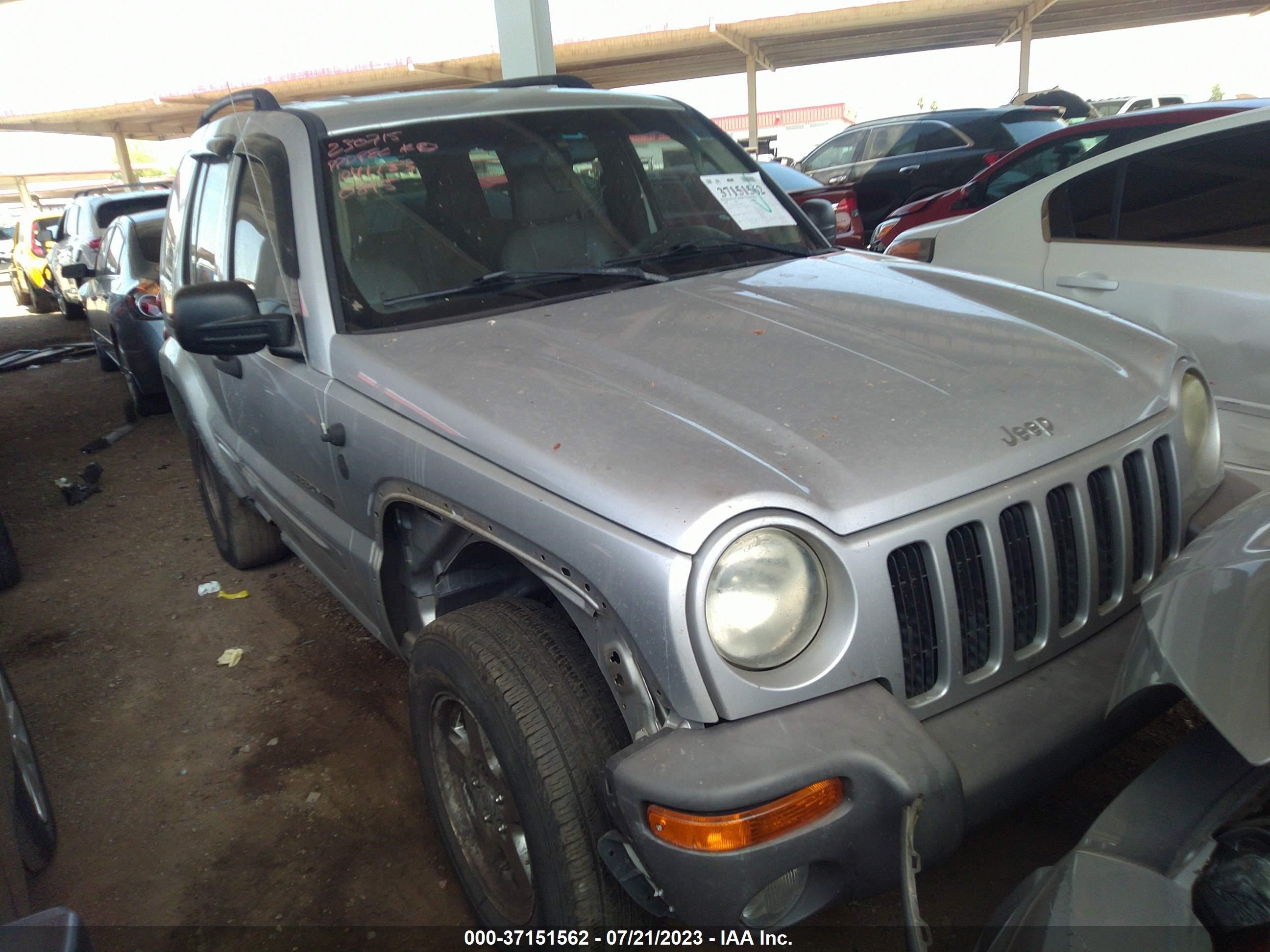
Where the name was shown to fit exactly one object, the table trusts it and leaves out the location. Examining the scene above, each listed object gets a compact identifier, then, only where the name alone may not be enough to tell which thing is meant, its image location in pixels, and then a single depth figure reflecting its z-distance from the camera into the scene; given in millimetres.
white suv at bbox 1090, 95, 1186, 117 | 15781
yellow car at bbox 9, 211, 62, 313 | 14961
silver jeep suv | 1571
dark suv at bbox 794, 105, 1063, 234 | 10188
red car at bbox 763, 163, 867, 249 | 8938
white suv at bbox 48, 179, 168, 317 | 10125
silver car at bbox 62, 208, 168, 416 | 7109
